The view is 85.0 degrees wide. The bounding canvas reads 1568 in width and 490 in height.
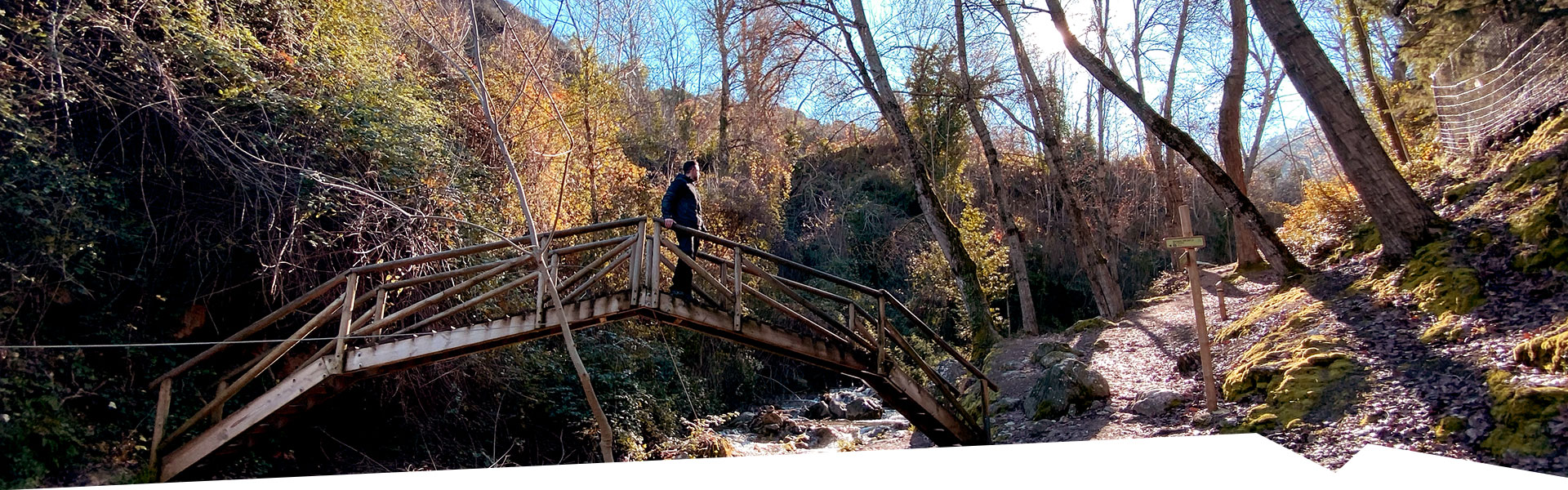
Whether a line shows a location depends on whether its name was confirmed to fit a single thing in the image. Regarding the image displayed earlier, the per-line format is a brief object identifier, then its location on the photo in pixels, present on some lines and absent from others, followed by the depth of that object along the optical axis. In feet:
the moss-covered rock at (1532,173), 14.02
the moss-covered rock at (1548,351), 9.59
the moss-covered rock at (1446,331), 11.64
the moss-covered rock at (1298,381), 11.71
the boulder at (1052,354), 21.53
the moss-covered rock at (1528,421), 8.86
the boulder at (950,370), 28.73
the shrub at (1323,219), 20.11
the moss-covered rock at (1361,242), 17.75
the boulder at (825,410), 29.35
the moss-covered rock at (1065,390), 16.98
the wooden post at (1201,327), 13.56
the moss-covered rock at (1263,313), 16.52
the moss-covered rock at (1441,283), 12.51
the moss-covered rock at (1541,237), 11.96
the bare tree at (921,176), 26.55
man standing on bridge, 14.37
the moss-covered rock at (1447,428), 9.77
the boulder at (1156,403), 14.87
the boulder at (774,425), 26.05
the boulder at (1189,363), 16.31
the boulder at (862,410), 29.14
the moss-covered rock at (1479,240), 13.84
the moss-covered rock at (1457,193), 16.46
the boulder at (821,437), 24.31
